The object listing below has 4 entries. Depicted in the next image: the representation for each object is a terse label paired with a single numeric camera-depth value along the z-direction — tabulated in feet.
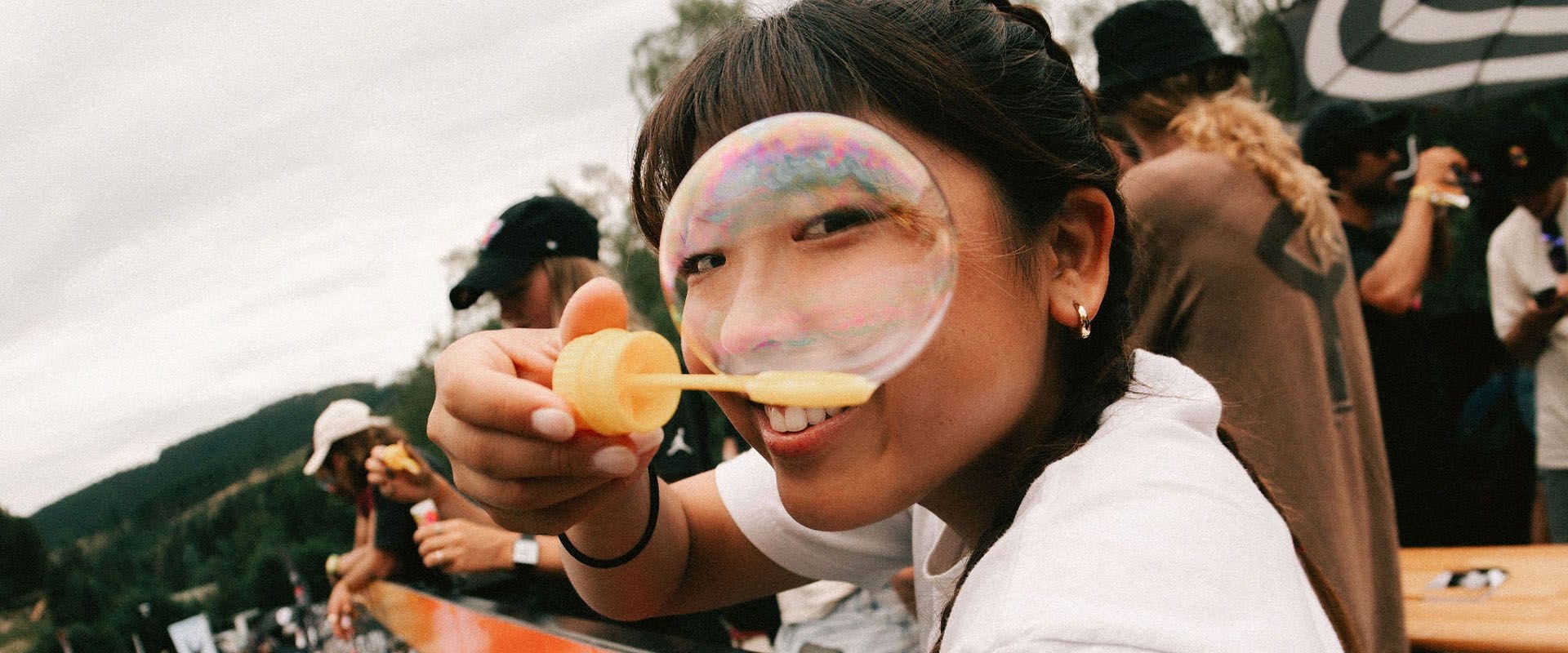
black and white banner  4.99
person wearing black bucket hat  2.65
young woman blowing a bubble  1.31
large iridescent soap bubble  1.51
